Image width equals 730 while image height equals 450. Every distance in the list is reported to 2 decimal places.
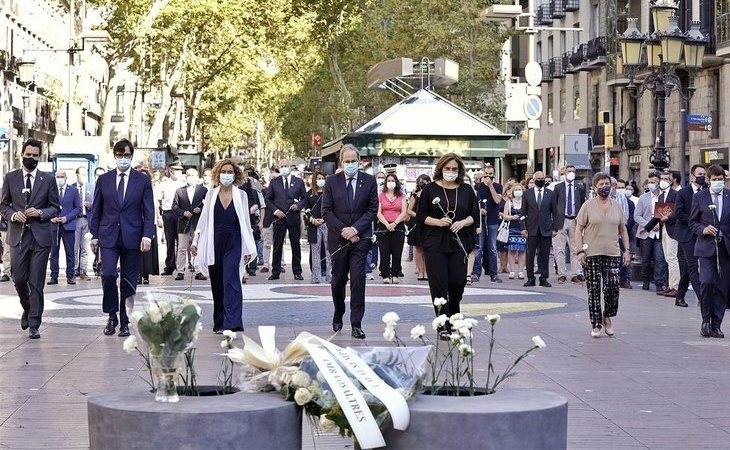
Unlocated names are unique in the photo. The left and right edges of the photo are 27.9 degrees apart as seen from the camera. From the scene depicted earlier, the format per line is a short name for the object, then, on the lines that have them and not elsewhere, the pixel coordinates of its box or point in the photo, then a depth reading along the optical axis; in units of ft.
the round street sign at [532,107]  109.62
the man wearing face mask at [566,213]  77.30
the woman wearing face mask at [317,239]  75.00
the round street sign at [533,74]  113.70
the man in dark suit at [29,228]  46.24
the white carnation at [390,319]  23.43
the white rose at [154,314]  21.31
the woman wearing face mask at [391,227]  77.82
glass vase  21.43
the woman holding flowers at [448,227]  44.70
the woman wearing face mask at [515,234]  82.43
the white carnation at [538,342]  23.22
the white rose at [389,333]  23.25
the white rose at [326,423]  20.90
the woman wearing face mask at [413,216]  78.75
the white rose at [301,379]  21.08
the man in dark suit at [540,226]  75.10
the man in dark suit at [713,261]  48.57
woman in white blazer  46.68
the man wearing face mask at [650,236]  70.64
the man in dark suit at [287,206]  79.97
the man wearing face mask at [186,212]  77.77
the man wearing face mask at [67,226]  73.77
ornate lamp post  76.79
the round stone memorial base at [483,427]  20.56
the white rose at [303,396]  20.85
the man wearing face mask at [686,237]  57.88
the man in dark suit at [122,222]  46.80
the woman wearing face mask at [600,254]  48.19
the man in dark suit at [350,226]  46.52
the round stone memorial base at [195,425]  20.40
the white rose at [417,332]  23.31
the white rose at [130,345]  22.24
